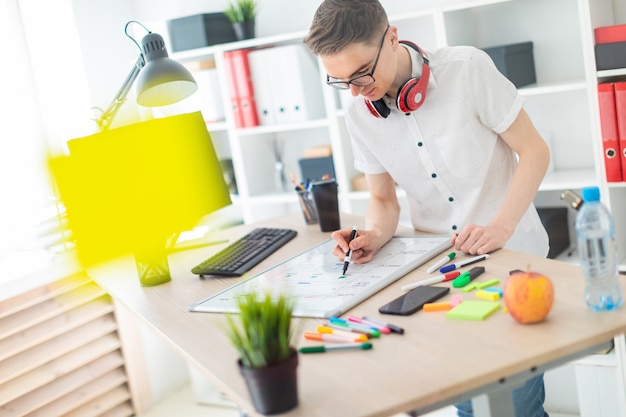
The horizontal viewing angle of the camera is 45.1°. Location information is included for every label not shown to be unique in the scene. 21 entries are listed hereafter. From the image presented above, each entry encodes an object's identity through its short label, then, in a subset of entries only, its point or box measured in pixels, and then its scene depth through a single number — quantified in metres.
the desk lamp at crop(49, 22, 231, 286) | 2.20
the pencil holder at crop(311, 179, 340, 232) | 2.28
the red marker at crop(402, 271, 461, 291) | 1.65
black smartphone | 1.52
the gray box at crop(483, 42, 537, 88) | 2.94
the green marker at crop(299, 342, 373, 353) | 1.38
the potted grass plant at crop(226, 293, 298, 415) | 1.15
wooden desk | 1.19
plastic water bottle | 1.36
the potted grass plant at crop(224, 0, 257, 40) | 3.58
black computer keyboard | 2.07
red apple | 1.32
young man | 1.82
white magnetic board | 1.64
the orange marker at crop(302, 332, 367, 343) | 1.41
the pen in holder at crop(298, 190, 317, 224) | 2.41
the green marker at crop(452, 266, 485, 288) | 1.59
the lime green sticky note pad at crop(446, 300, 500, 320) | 1.42
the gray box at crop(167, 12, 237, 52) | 3.60
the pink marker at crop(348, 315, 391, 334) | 1.43
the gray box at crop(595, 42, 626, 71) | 2.63
